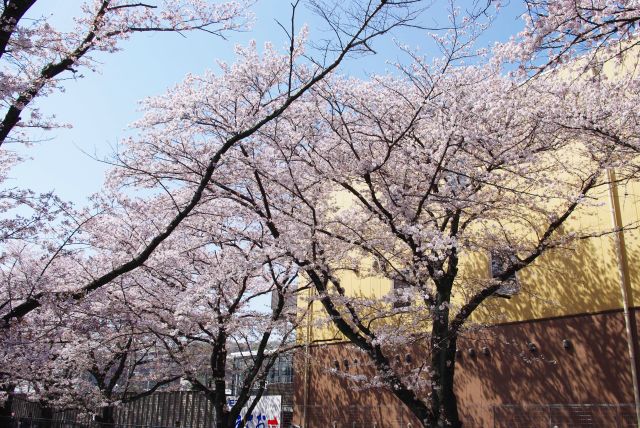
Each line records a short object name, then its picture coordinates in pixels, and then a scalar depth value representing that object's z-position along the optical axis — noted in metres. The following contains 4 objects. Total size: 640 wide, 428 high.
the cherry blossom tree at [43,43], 5.71
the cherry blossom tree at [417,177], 9.70
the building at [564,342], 10.69
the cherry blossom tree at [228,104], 10.39
